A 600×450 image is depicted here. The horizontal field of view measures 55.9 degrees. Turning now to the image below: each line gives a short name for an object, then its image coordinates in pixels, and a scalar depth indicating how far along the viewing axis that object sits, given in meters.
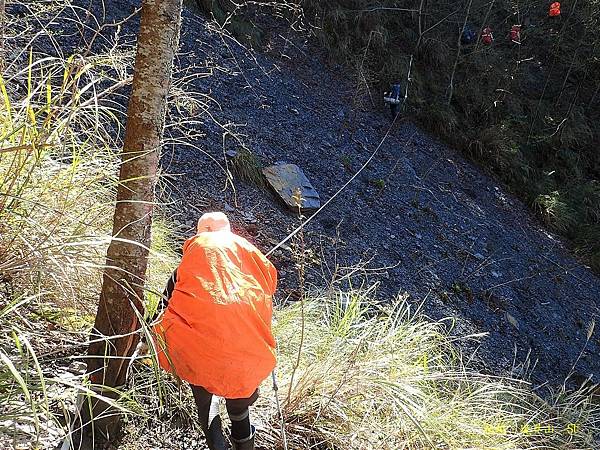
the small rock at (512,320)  5.25
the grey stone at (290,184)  5.05
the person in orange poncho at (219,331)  1.97
